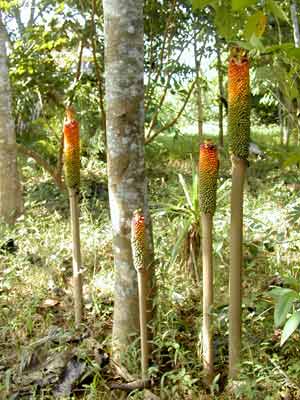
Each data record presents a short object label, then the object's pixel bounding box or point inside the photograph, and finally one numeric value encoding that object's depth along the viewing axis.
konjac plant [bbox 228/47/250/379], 2.00
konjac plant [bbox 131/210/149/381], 2.42
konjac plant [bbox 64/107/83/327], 3.04
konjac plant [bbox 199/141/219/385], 2.26
